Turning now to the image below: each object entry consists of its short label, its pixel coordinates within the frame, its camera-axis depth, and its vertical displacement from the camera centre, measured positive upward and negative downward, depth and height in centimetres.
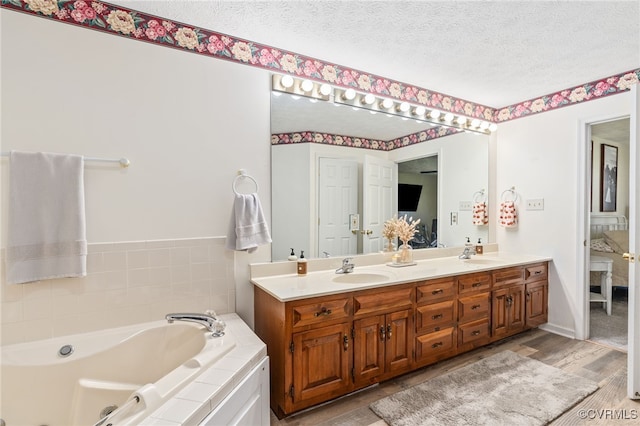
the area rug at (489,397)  184 -124
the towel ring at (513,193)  344 +21
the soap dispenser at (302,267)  232 -42
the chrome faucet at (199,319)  169 -61
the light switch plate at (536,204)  322 +8
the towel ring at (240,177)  216 +25
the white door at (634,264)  198 -34
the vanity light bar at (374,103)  234 +97
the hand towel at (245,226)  204 -10
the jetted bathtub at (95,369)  143 -81
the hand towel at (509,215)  338 -4
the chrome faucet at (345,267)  241 -45
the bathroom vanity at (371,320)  181 -77
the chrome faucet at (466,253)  314 -44
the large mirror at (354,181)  238 +27
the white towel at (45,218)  156 -4
